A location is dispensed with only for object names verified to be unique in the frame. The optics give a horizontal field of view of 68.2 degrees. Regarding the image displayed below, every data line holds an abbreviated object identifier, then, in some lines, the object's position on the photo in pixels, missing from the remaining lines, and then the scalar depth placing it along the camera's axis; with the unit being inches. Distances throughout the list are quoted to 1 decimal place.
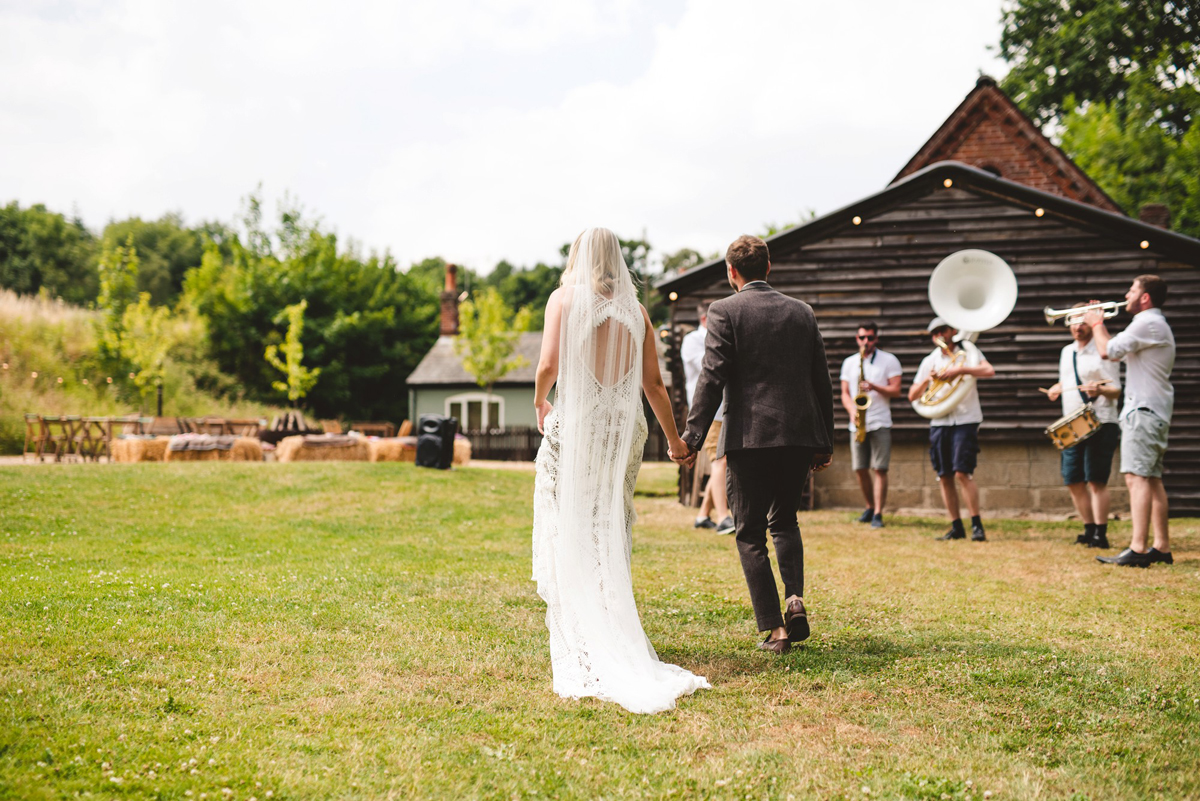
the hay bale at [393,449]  745.6
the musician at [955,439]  359.6
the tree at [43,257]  2026.3
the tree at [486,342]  1354.6
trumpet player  286.2
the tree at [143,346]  1015.0
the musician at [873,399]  404.5
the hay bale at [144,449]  700.0
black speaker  631.2
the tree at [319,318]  1449.3
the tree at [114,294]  1026.1
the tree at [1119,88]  1154.0
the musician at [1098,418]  330.0
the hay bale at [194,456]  684.1
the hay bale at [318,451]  709.9
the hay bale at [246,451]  701.3
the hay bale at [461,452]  792.9
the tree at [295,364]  1171.8
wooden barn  474.0
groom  184.9
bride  170.2
